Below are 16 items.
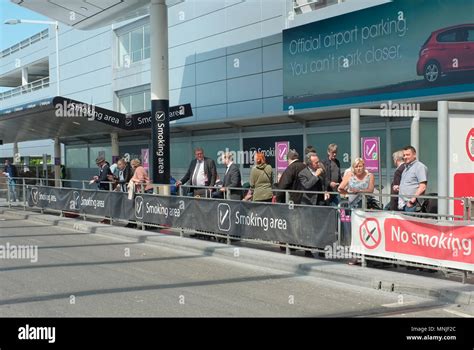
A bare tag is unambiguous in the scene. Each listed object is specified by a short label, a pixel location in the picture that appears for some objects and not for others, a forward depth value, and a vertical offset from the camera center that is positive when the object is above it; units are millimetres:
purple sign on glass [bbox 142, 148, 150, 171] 25891 +481
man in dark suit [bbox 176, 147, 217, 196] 14039 -67
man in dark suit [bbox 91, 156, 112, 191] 17200 -149
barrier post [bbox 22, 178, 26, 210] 21108 -872
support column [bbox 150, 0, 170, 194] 16516 +2121
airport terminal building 15039 +3174
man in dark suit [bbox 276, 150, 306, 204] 11078 -140
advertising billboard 14156 +3125
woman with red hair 11625 -246
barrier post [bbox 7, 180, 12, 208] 22478 -1022
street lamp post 30516 +7689
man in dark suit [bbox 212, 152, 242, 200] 12930 -221
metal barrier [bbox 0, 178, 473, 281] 8104 -966
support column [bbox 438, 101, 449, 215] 9148 +309
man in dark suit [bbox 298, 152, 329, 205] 10711 -217
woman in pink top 15136 -222
